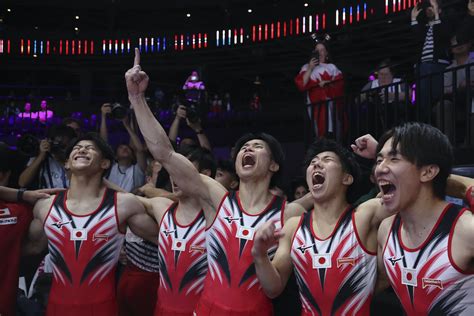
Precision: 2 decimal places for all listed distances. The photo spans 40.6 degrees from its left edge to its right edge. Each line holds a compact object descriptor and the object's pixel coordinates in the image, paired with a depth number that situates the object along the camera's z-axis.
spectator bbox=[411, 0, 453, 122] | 5.95
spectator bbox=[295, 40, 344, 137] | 7.60
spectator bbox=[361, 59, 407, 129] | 6.51
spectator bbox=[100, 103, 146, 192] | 6.66
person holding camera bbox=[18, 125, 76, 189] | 5.91
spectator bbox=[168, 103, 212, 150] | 5.95
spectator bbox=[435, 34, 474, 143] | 5.61
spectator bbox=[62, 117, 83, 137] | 6.92
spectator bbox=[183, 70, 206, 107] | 10.49
